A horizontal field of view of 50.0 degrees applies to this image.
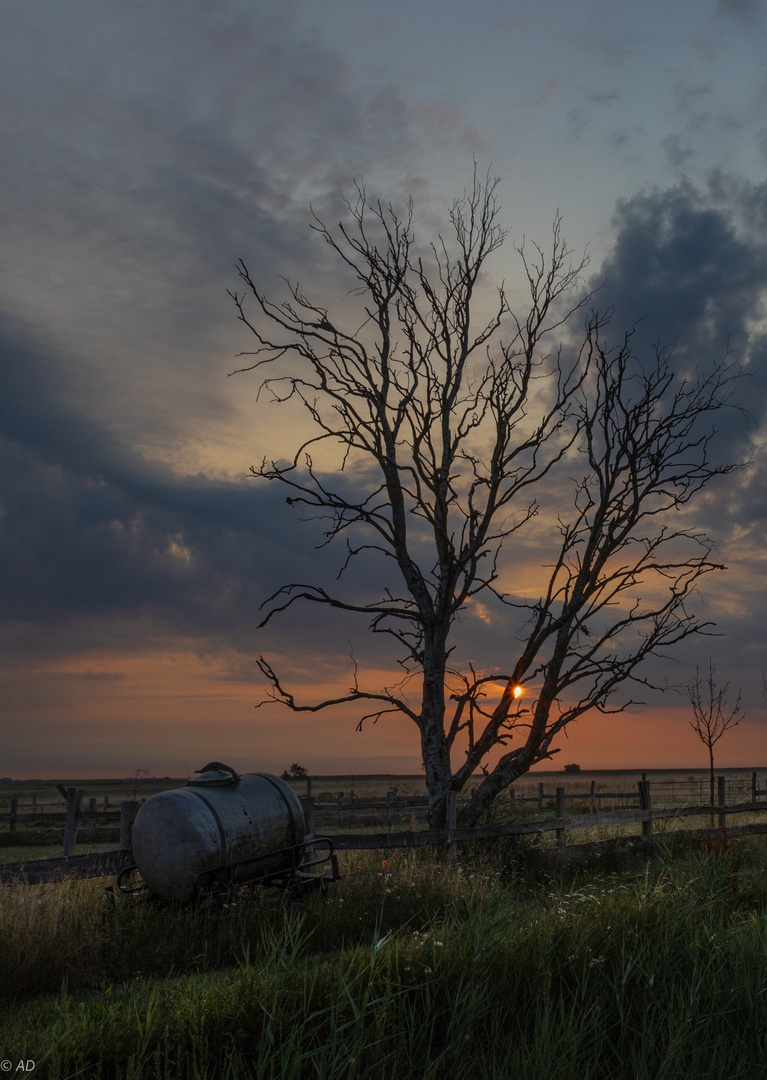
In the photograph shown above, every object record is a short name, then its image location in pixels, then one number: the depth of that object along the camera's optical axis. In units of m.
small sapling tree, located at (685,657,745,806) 32.72
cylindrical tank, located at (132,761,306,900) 10.20
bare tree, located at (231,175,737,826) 15.20
